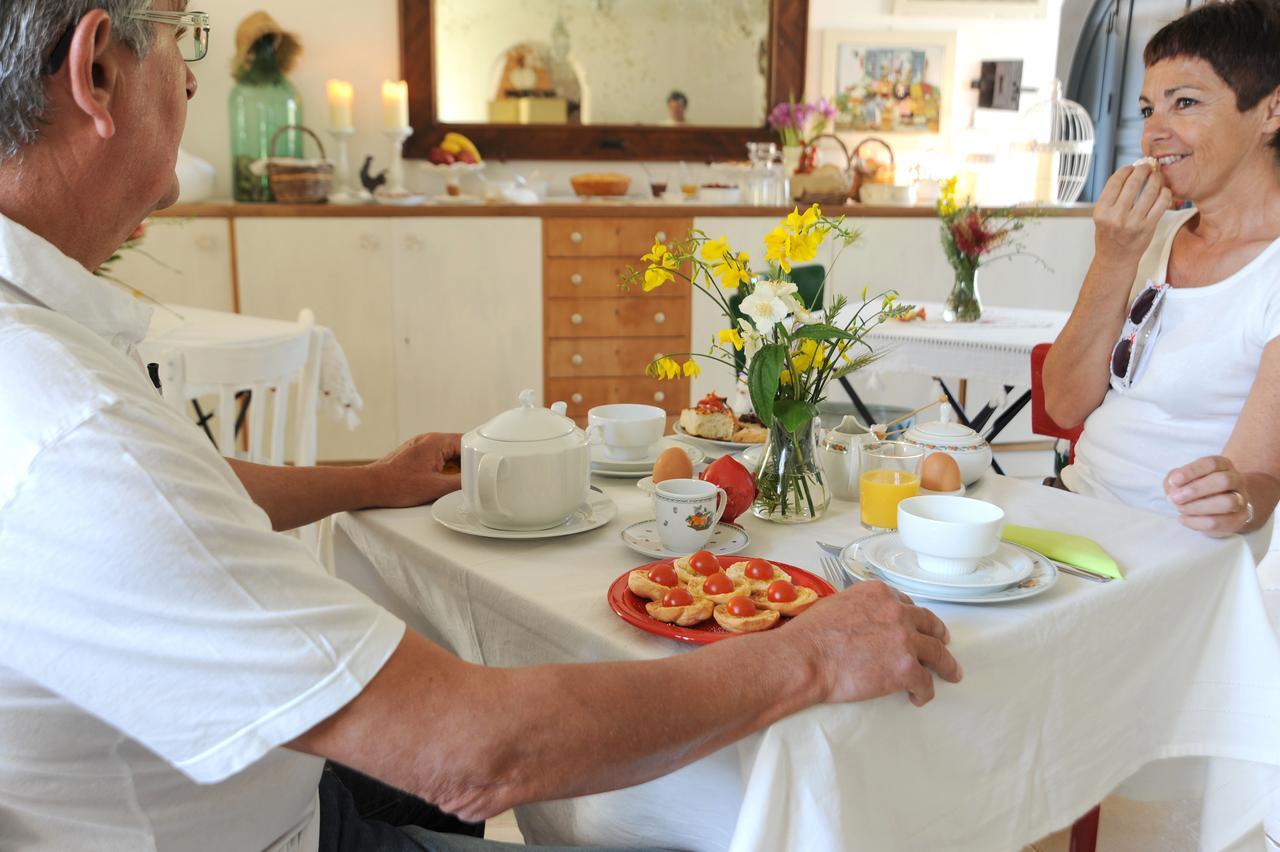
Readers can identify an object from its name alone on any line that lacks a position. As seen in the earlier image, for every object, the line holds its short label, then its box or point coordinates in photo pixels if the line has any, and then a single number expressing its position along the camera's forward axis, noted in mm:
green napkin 1154
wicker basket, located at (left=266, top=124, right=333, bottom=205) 4129
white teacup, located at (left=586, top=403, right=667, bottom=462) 1580
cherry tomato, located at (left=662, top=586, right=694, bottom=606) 1005
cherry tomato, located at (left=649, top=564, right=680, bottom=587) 1065
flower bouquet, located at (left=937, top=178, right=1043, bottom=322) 3234
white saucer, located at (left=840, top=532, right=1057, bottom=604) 1058
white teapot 1229
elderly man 663
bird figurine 4379
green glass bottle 4359
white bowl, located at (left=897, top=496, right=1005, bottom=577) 1069
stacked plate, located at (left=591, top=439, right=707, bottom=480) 1554
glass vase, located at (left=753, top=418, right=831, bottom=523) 1359
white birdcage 4793
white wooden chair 2686
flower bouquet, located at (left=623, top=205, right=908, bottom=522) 1282
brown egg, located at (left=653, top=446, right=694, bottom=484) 1408
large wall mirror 4500
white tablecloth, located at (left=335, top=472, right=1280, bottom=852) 893
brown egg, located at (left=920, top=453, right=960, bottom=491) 1421
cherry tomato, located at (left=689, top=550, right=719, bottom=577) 1092
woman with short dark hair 1650
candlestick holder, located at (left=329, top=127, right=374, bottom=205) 4266
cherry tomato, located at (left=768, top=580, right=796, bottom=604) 1022
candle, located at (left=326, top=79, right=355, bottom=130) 4289
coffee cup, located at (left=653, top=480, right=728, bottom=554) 1194
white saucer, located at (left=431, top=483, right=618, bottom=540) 1257
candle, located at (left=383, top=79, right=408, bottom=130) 4328
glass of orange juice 1313
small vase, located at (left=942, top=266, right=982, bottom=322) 3332
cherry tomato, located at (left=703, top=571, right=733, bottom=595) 1037
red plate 965
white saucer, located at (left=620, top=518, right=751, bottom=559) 1207
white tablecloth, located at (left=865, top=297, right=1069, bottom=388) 3062
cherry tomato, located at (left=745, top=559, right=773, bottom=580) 1082
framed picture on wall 4789
